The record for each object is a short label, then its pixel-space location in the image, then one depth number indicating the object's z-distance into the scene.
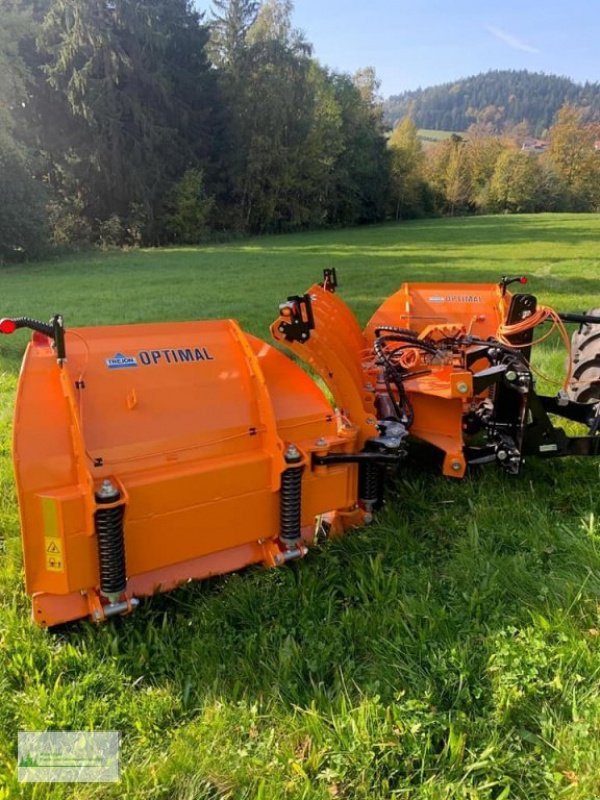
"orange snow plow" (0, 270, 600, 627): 2.53
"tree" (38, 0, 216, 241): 28.03
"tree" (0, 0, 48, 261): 21.00
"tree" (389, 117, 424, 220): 54.84
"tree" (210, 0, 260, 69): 39.12
